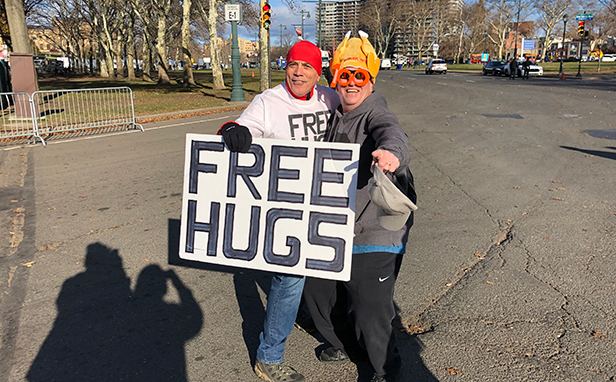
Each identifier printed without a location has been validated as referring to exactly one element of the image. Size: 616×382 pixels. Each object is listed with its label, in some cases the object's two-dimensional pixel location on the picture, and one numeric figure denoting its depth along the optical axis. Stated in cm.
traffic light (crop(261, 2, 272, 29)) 2030
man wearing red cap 272
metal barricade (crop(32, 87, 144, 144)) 1272
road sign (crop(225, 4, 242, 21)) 1916
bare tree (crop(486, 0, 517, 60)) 7717
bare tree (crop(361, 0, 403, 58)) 9806
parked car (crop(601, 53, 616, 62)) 10031
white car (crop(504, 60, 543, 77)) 4022
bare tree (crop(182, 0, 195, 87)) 2762
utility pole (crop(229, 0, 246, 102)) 2045
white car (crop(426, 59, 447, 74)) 5103
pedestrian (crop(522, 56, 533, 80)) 3691
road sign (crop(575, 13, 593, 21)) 3890
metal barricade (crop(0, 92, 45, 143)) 1155
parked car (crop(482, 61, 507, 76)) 4404
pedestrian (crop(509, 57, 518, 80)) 3788
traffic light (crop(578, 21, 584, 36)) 3676
